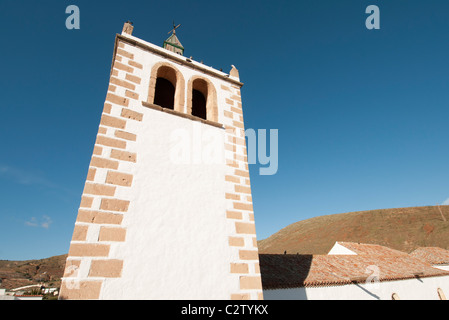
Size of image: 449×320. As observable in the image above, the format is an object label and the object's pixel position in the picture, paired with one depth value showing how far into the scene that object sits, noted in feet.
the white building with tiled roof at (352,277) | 33.27
